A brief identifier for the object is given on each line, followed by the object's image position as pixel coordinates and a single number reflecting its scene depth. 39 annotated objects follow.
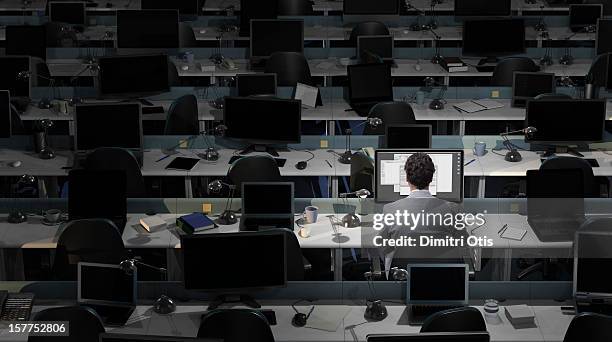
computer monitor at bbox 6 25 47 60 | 10.76
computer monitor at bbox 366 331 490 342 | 5.06
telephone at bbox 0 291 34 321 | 5.85
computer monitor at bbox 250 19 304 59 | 10.73
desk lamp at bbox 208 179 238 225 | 6.89
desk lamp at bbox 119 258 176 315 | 5.99
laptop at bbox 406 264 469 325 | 5.86
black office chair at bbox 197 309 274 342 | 5.48
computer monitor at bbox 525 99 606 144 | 8.28
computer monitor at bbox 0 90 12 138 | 8.59
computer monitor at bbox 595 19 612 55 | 10.78
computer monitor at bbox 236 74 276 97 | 9.26
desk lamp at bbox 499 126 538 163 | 8.17
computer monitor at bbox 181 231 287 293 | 5.94
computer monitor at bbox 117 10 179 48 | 10.99
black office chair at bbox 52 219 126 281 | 6.48
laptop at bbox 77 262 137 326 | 5.89
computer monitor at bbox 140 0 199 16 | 12.20
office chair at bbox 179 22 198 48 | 11.29
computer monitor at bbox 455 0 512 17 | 12.00
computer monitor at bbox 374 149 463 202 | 7.35
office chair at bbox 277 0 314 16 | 12.15
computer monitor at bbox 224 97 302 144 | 8.36
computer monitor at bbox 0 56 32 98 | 9.59
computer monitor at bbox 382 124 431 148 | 7.93
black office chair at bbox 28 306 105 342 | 5.49
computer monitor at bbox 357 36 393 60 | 10.59
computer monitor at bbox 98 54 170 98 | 9.67
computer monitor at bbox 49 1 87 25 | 11.96
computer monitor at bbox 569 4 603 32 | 11.76
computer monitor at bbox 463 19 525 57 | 10.80
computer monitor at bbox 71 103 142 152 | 8.23
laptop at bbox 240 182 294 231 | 6.85
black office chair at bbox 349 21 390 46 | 11.28
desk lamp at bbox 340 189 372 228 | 7.06
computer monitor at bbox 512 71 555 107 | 9.23
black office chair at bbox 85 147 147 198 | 7.82
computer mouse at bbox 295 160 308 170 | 8.10
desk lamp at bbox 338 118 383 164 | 8.08
